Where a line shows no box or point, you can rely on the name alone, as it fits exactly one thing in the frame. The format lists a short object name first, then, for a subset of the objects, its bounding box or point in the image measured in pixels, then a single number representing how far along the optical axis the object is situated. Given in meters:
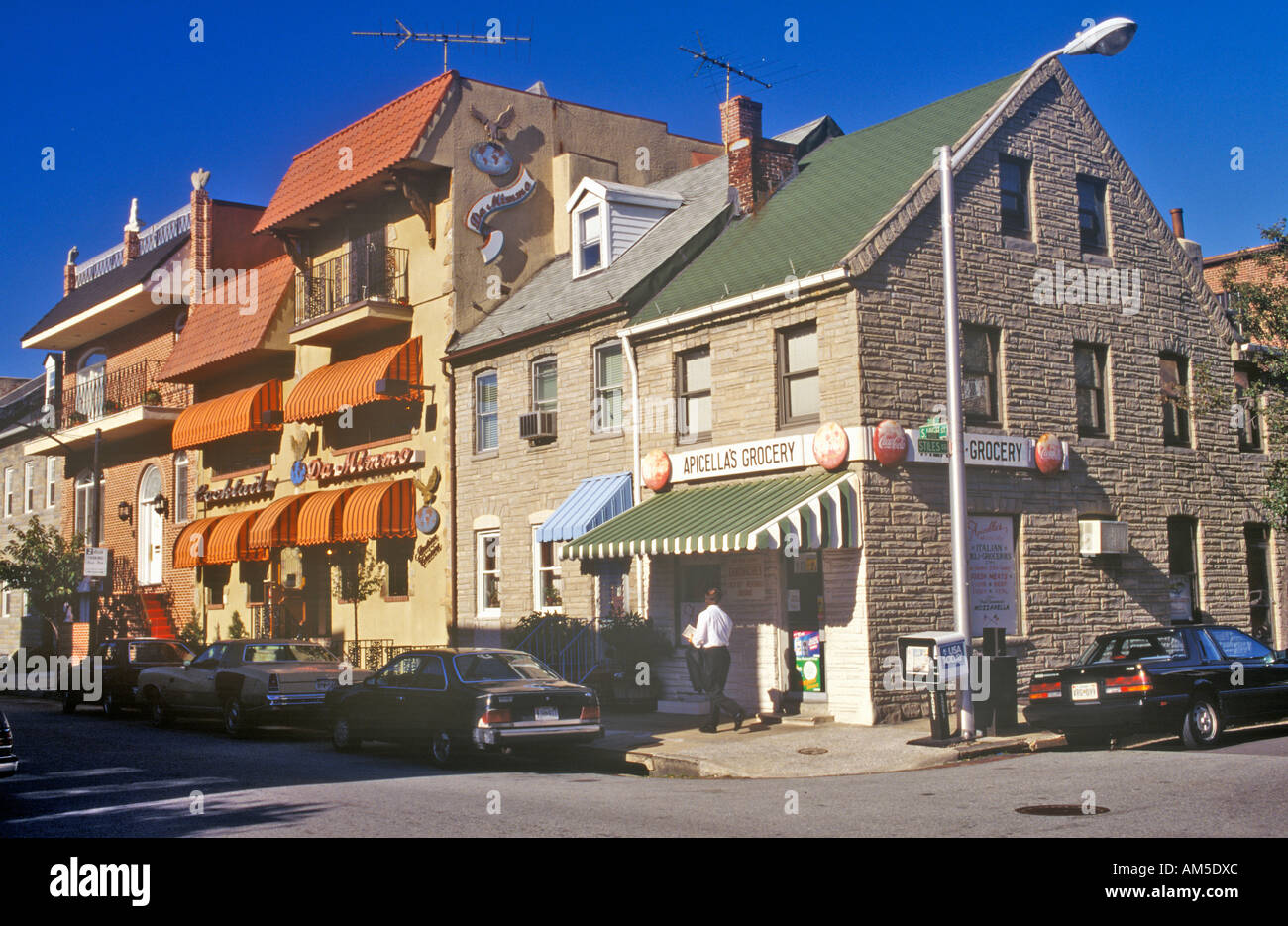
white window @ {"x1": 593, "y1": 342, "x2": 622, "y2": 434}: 22.23
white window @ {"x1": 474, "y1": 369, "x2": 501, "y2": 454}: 25.44
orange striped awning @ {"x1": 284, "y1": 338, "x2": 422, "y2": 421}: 26.42
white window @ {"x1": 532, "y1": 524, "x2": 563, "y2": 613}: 23.11
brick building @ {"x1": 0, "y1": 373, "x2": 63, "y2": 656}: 44.41
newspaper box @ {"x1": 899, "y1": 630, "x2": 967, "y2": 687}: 15.17
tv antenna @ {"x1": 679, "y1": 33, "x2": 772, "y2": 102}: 25.89
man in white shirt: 17.20
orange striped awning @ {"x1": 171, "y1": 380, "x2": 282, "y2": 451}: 30.86
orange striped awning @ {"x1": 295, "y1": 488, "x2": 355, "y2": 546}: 27.62
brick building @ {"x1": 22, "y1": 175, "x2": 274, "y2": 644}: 35.41
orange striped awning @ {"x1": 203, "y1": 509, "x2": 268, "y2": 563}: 30.61
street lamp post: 15.37
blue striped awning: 20.95
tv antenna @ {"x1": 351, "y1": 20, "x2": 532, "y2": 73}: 28.55
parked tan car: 19.03
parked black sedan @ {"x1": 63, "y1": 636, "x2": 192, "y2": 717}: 23.98
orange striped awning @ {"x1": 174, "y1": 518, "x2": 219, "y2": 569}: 32.44
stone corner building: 17.64
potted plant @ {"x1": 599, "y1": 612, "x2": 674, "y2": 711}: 20.47
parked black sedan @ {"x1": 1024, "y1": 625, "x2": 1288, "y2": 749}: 14.25
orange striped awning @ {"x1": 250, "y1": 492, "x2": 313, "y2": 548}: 29.41
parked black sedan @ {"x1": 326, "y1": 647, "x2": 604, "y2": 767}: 14.58
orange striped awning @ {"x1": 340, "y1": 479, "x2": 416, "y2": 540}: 26.28
